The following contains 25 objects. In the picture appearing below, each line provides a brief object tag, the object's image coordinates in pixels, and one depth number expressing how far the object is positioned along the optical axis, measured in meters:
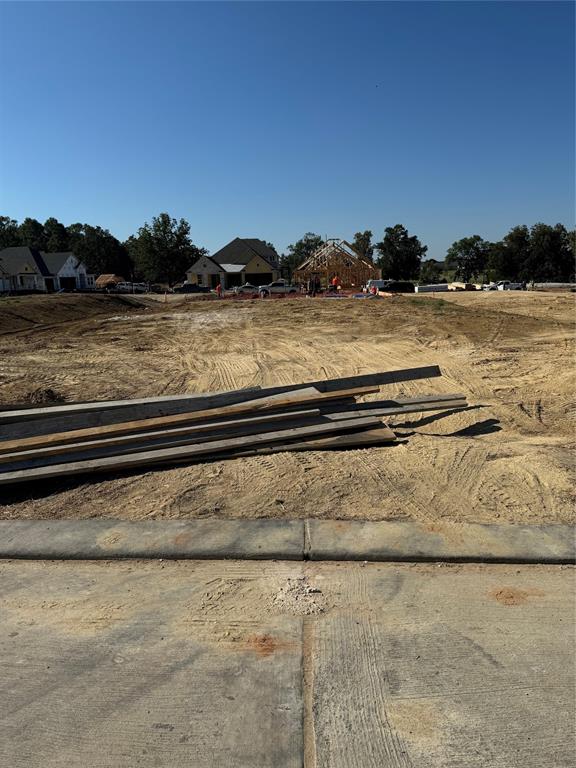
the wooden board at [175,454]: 5.24
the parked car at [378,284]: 44.28
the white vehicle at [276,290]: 46.31
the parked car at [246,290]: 52.28
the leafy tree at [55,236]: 113.19
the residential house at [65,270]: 75.50
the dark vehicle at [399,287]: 46.35
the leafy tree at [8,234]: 111.94
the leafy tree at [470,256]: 99.81
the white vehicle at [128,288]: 70.69
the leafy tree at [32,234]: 114.50
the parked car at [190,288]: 68.57
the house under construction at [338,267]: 53.07
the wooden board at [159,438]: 5.42
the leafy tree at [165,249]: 73.50
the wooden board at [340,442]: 5.98
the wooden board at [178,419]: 5.52
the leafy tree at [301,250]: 120.25
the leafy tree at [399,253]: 89.00
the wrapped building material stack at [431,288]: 56.14
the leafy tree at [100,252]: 110.94
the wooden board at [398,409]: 6.56
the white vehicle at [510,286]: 58.95
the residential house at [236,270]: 76.69
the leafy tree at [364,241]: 110.81
